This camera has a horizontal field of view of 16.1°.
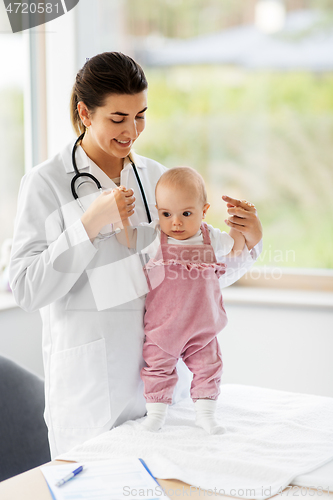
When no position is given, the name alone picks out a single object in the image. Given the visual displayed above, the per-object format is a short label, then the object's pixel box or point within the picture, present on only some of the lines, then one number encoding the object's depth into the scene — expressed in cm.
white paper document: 237
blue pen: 241
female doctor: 265
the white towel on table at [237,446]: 243
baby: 267
